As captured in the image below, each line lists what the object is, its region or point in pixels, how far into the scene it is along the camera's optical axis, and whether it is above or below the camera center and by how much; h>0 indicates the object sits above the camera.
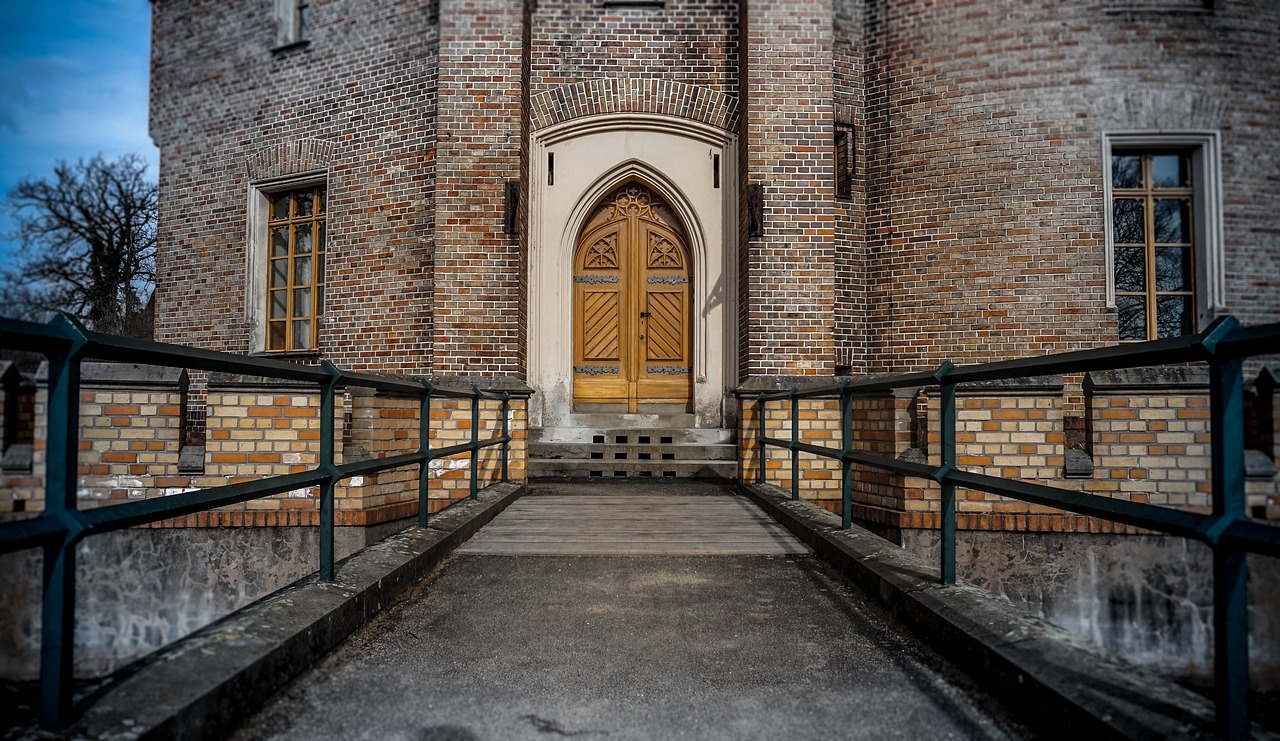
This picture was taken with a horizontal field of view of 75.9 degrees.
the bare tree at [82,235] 19.69 +3.96
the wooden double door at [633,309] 9.34 +1.01
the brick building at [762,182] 8.32 +2.30
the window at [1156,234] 8.59 +1.75
